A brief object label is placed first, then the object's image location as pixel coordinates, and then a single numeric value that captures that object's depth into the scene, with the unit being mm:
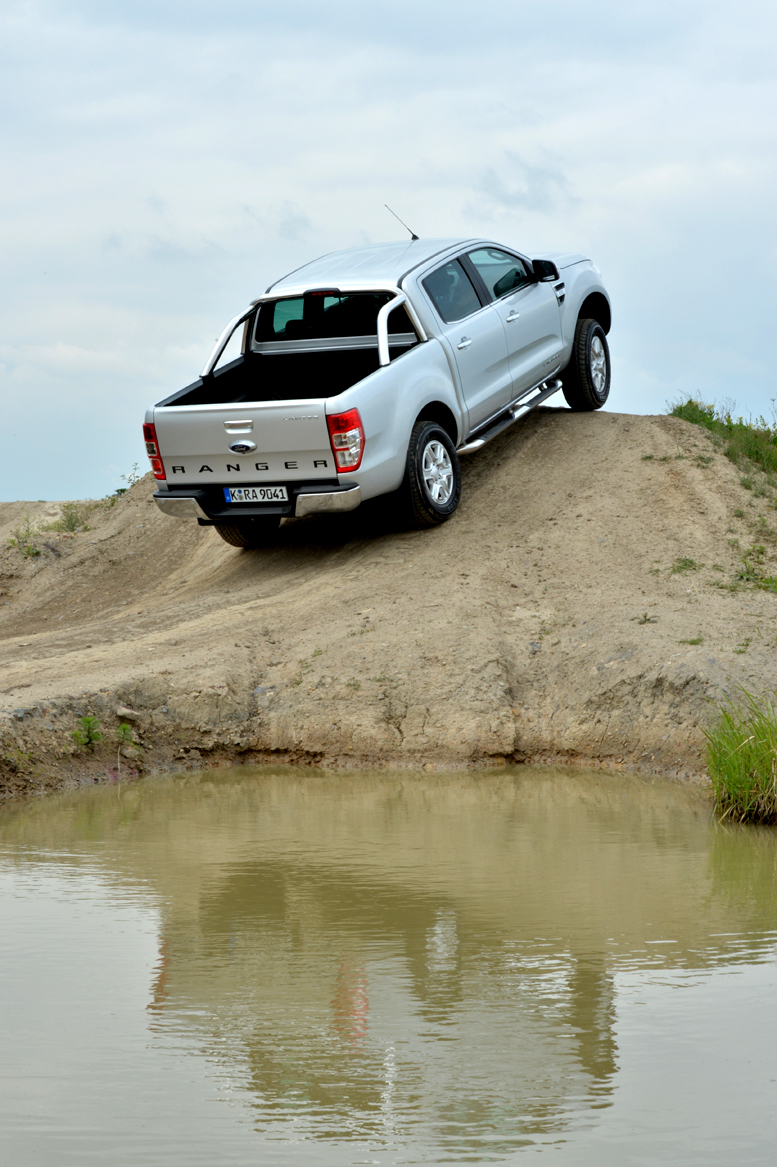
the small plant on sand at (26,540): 16484
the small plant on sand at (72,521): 17719
